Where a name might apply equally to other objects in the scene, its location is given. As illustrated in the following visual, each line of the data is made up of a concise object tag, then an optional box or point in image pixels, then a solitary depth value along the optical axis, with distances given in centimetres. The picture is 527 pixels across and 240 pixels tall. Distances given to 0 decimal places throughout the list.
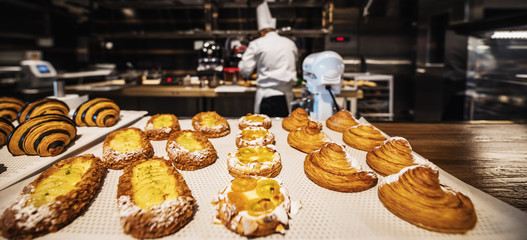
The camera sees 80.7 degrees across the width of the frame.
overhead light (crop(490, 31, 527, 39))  124
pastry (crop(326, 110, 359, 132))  80
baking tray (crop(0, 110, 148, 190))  52
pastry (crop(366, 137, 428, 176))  55
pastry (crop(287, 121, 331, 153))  67
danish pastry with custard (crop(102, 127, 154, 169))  60
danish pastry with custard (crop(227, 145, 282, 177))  56
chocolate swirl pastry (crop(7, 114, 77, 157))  59
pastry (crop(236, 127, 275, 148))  69
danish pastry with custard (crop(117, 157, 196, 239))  39
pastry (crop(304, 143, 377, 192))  50
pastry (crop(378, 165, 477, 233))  39
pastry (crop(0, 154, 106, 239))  39
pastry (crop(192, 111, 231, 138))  78
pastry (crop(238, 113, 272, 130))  82
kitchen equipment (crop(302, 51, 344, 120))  92
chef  163
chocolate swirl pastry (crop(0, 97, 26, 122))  83
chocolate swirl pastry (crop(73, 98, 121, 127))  79
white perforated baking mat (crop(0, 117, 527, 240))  39
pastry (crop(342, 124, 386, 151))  67
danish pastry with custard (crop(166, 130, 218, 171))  60
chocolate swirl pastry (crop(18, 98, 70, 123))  76
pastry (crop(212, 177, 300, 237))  39
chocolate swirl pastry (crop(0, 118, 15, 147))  65
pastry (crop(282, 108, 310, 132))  82
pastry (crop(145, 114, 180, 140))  76
